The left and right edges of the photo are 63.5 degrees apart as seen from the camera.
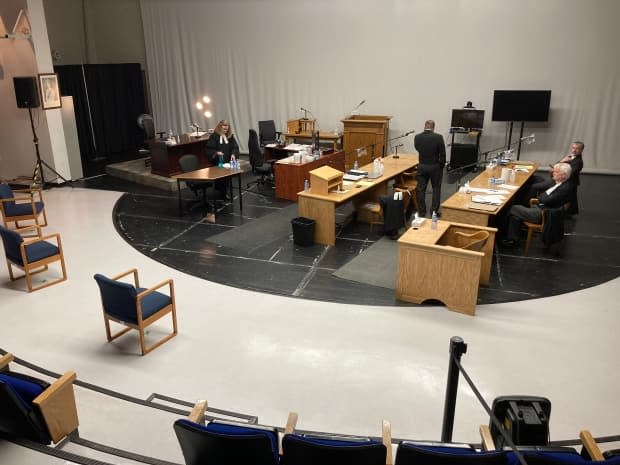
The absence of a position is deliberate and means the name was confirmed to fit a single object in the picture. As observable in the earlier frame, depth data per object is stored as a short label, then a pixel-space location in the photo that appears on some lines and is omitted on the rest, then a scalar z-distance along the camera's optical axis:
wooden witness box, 5.25
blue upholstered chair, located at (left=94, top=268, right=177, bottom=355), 4.52
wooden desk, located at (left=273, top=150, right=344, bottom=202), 9.54
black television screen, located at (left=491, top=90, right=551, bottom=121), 10.94
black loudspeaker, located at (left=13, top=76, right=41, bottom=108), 9.91
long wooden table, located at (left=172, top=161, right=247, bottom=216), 8.53
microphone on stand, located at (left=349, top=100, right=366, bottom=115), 12.95
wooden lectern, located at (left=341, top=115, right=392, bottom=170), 11.80
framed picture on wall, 10.22
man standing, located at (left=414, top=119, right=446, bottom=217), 7.90
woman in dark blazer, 9.76
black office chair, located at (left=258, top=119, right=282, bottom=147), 12.67
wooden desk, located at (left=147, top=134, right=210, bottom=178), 10.87
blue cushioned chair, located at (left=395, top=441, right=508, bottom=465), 2.44
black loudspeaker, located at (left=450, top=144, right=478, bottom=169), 11.75
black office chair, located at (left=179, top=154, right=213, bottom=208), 9.14
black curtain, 13.77
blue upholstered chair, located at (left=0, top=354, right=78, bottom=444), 3.06
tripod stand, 10.51
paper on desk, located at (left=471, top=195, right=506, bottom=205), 6.69
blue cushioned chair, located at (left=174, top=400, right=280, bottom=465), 2.58
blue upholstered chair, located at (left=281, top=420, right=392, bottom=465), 2.51
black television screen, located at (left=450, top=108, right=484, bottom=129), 11.49
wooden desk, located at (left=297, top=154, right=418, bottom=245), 7.25
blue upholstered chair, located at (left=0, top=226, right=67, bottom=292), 5.79
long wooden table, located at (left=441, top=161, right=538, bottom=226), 6.41
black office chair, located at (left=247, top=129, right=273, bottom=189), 10.31
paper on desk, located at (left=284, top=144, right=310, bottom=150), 10.83
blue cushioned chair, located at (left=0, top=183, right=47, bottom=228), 7.67
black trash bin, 7.26
